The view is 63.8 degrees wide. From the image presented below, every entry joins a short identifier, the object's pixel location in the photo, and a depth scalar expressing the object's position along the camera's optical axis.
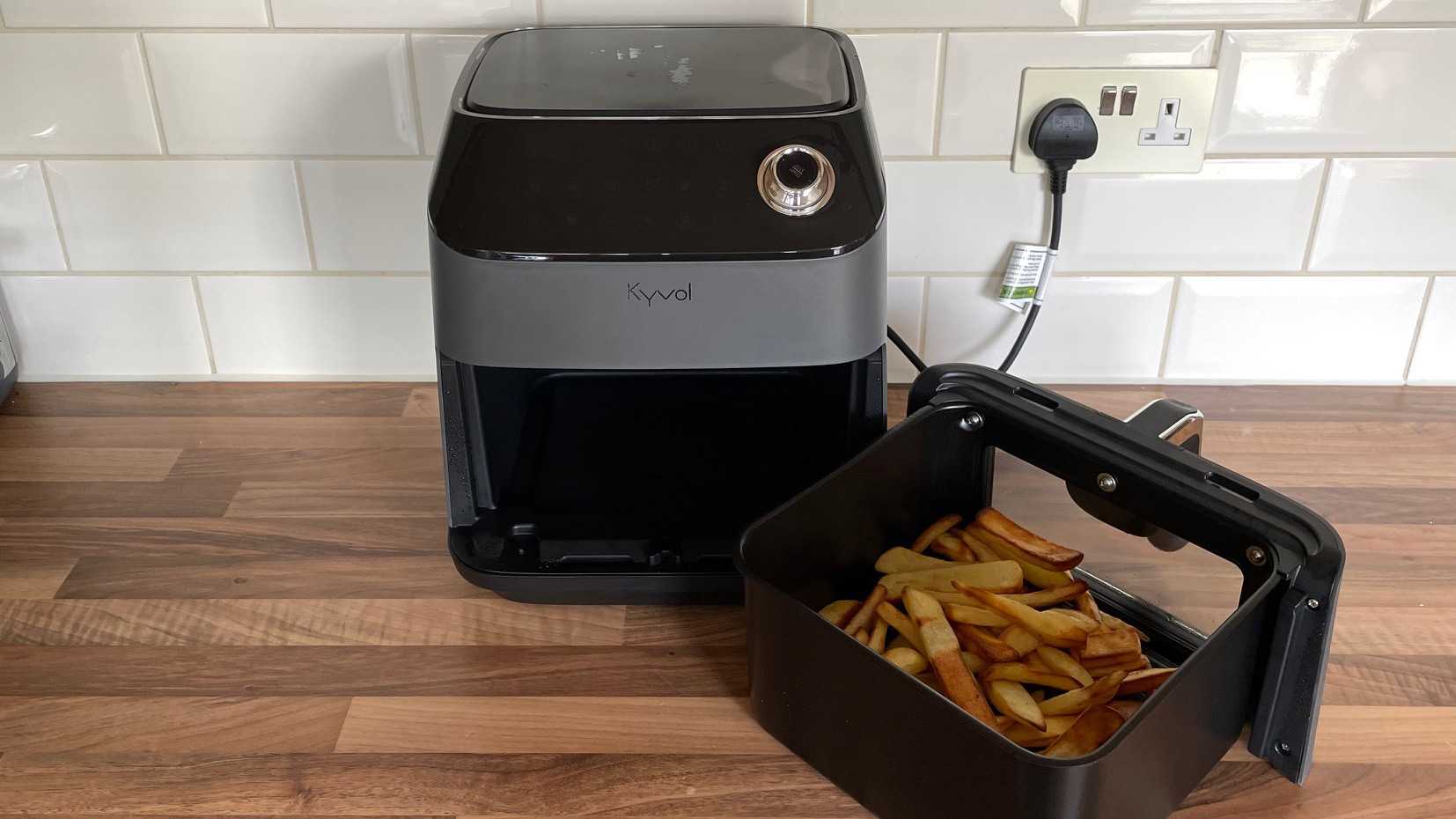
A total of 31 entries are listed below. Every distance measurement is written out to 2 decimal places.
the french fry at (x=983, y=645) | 0.60
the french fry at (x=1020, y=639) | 0.61
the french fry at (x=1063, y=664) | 0.60
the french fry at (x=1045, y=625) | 0.61
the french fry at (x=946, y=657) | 0.57
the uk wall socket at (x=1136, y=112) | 0.89
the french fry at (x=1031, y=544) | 0.67
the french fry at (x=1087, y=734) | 0.54
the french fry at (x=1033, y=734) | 0.57
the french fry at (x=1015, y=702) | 0.56
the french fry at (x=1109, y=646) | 0.60
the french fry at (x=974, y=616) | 0.61
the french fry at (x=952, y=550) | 0.70
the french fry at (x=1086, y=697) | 0.58
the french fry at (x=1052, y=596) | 0.65
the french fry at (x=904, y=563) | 0.67
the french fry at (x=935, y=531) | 0.70
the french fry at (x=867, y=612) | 0.62
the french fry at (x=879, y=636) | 0.62
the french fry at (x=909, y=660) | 0.59
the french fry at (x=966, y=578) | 0.65
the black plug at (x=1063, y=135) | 0.90
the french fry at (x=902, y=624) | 0.61
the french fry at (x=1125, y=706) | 0.59
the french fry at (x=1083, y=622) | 0.61
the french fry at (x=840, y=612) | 0.63
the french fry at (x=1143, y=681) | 0.58
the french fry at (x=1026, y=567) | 0.67
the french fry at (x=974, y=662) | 0.61
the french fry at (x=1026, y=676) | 0.59
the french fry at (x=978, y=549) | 0.69
